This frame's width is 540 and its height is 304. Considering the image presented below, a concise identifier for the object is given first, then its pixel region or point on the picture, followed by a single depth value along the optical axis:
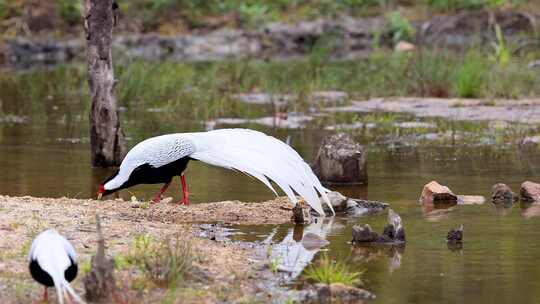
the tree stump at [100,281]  12.74
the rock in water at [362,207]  19.98
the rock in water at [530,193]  21.23
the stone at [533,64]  41.16
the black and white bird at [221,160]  18.36
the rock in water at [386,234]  17.31
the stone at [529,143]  28.34
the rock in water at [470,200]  21.12
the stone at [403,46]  58.78
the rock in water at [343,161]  23.56
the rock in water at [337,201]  19.84
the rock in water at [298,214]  19.00
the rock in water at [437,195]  21.11
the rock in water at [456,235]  17.37
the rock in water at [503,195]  21.11
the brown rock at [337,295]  13.74
